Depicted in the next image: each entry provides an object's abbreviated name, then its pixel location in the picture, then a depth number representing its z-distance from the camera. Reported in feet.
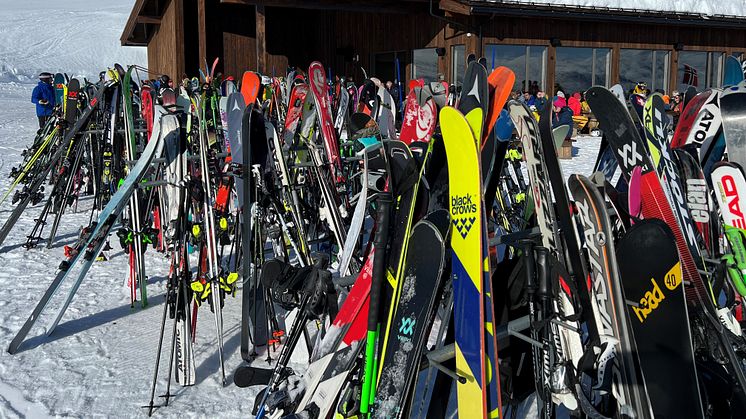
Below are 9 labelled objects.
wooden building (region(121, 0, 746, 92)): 53.88
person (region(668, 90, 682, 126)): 45.43
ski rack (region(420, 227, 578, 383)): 7.84
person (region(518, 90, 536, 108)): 49.99
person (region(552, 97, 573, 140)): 42.24
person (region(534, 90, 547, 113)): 48.27
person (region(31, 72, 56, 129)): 41.09
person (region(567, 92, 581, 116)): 53.31
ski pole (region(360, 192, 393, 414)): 8.15
